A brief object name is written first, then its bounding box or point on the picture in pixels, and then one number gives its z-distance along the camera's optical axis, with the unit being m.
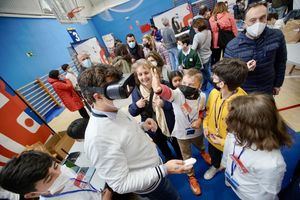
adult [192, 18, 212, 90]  3.36
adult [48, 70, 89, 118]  3.71
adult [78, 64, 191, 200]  0.94
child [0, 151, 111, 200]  0.95
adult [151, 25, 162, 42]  6.09
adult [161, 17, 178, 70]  4.38
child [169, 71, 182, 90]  2.06
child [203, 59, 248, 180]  1.37
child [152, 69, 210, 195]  1.50
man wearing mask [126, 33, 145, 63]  4.28
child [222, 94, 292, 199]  1.03
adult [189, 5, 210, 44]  4.19
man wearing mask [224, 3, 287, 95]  1.65
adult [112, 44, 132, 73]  3.52
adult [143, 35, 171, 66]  4.75
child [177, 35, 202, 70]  3.13
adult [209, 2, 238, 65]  3.47
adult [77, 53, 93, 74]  4.29
